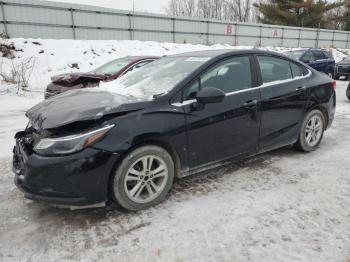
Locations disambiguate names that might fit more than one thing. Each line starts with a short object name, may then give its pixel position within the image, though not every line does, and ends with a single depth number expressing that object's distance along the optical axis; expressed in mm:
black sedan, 2613
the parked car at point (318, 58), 13562
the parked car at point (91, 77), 6750
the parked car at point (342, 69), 15461
